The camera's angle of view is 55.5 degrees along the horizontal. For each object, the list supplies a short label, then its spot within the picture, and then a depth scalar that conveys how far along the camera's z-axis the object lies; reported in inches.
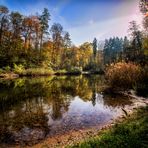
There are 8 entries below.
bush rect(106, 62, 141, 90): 476.7
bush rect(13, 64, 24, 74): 1112.6
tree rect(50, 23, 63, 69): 1625.1
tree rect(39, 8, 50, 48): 1504.7
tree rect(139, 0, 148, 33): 629.1
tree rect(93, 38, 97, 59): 2445.7
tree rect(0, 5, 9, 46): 1258.1
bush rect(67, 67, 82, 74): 1568.9
